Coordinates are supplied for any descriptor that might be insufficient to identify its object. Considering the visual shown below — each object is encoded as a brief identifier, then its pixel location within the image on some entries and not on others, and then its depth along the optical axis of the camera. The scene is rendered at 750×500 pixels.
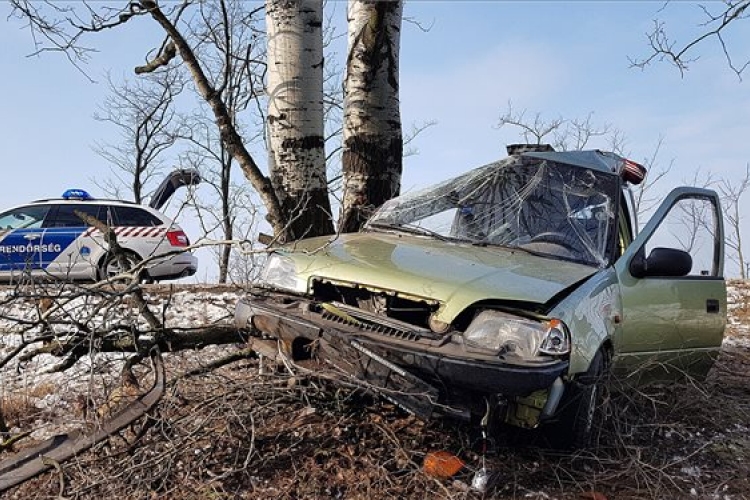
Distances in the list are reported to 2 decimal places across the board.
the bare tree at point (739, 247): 22.08
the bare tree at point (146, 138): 26.33
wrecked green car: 3.10
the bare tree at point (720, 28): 7.86
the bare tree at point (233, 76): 4.16
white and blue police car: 11.27
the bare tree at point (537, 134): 21.22
